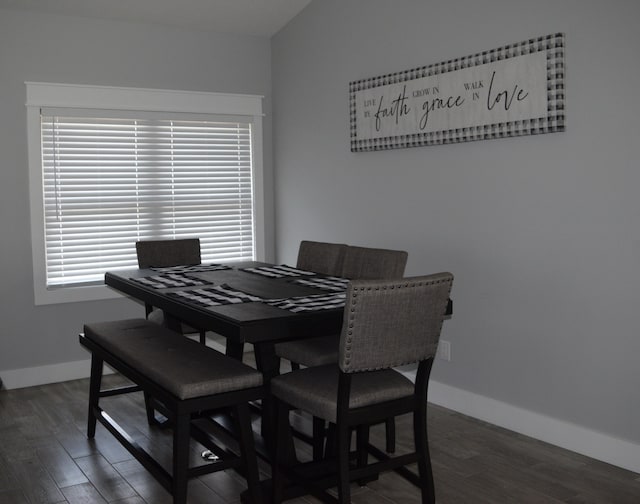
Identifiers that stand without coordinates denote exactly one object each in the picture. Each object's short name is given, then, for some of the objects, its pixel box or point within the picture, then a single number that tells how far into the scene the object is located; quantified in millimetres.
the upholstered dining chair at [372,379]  2414
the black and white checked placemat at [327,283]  3193
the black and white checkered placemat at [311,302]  2695
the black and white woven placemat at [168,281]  3346
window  4691
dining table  2543
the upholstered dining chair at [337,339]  3277
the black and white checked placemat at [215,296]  2873
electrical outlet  4082
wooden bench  2627
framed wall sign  3340
